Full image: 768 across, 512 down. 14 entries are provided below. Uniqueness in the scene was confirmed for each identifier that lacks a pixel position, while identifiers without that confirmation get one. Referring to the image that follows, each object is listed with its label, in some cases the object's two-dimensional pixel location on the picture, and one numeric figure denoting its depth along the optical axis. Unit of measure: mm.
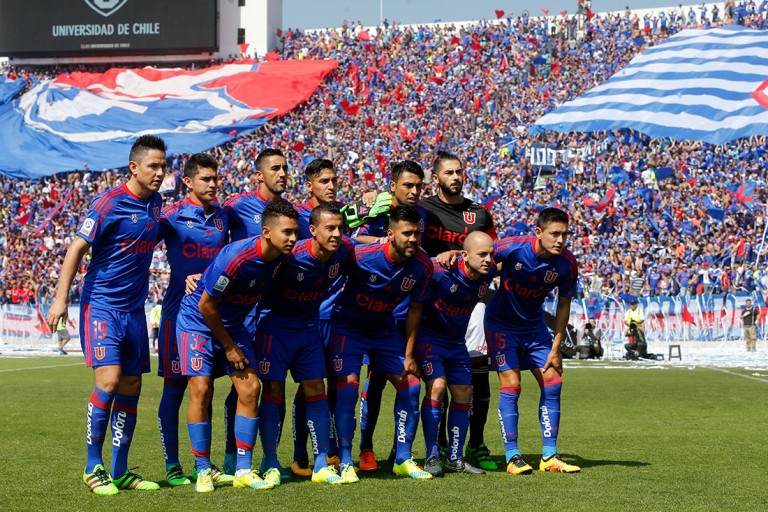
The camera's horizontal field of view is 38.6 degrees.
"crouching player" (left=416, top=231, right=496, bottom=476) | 9977
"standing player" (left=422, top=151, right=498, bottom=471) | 10438
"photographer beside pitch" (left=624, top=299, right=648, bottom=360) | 29250
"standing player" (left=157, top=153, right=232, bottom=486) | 9523
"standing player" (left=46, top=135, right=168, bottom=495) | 8836
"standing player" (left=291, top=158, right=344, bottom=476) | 10023
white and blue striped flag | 35844
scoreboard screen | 57719
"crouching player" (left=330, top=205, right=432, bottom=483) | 9461
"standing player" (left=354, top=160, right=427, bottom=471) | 10086
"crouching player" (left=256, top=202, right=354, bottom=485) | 9164
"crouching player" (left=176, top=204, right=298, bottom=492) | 8719
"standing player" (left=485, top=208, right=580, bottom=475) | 10070
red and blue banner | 49656
